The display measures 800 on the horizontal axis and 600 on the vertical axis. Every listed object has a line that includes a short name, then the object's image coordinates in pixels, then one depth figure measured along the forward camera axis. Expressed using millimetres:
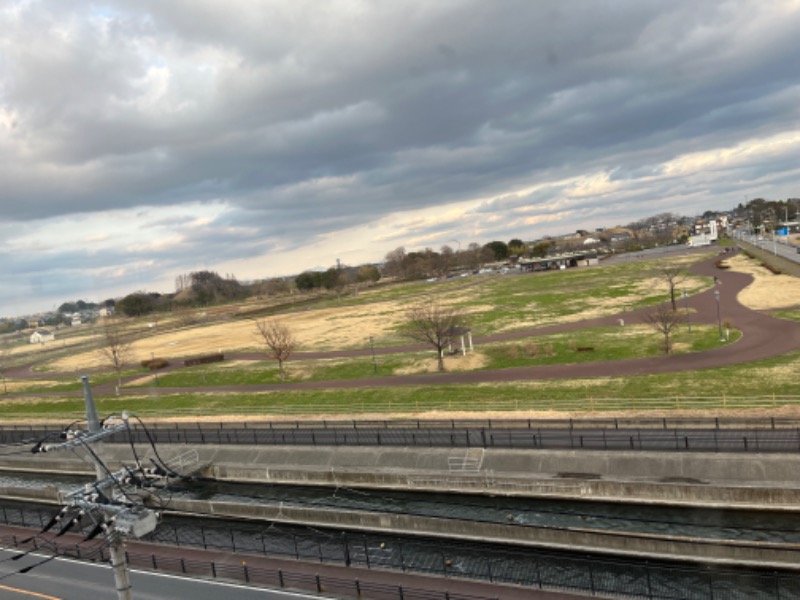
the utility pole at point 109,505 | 11070
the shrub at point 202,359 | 70938
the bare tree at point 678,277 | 81125
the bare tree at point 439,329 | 49406
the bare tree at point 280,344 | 56716
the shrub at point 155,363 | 73062
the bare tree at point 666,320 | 43062
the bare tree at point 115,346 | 68888
